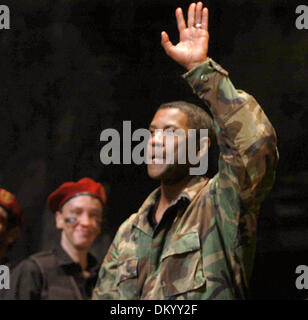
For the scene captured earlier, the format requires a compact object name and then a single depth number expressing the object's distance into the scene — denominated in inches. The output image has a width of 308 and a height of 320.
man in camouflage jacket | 169.9
